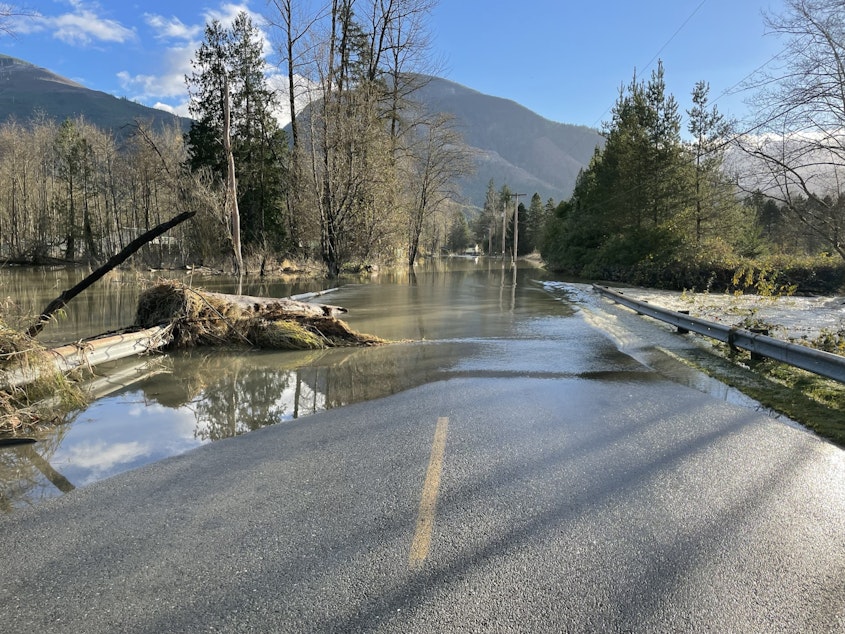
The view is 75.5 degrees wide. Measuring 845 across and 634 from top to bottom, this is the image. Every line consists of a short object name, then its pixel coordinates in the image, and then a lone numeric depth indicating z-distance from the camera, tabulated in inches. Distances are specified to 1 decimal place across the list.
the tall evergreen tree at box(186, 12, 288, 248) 1660.9
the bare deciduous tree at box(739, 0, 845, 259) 391.9
